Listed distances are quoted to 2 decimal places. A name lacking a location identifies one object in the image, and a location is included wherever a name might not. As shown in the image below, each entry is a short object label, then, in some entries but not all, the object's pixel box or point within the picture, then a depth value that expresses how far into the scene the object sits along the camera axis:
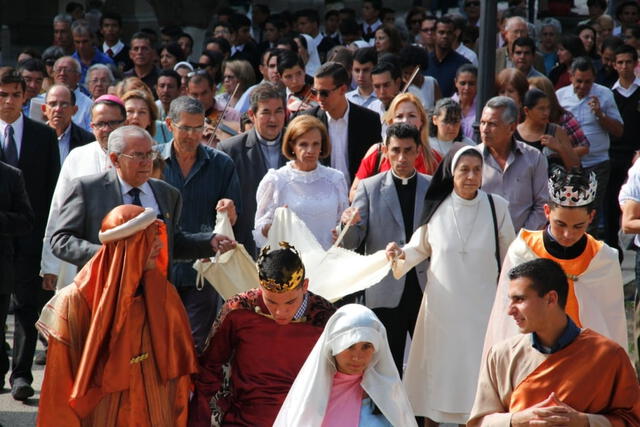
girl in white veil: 12.30
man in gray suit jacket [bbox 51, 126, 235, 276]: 15.10
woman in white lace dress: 18.36
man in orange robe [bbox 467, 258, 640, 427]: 11.20
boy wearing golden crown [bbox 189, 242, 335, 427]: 13.47
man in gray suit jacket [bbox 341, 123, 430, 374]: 17.33
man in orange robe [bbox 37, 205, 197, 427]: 12.94
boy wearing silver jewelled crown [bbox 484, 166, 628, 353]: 14.27
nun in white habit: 16.58
